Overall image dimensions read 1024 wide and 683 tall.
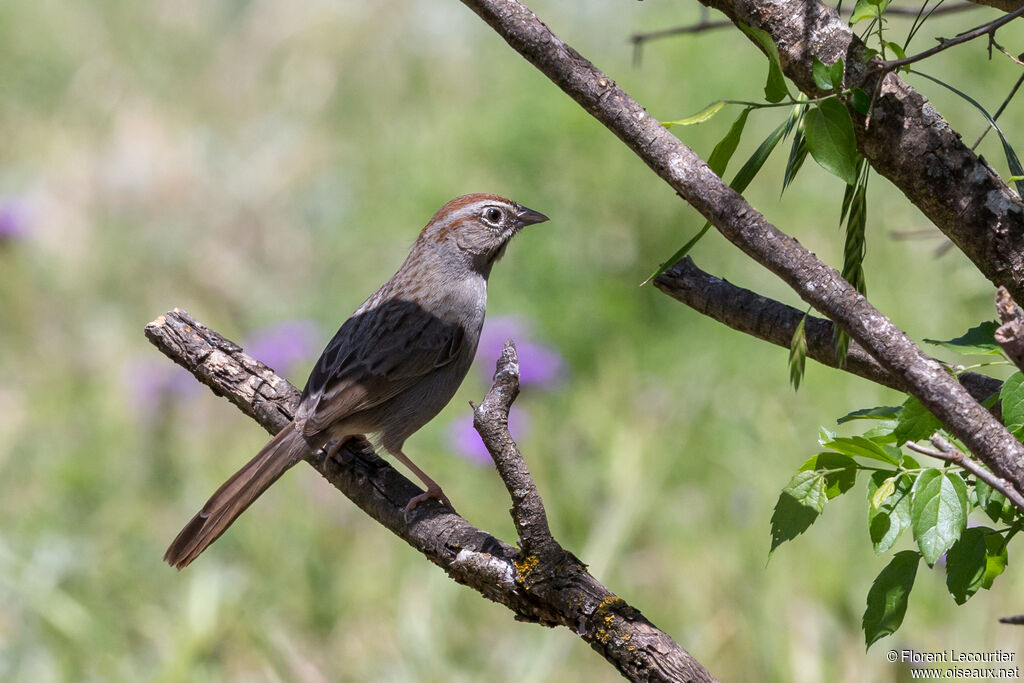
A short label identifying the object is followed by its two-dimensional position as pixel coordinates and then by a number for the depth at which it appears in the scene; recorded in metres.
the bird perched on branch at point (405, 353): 4.37
